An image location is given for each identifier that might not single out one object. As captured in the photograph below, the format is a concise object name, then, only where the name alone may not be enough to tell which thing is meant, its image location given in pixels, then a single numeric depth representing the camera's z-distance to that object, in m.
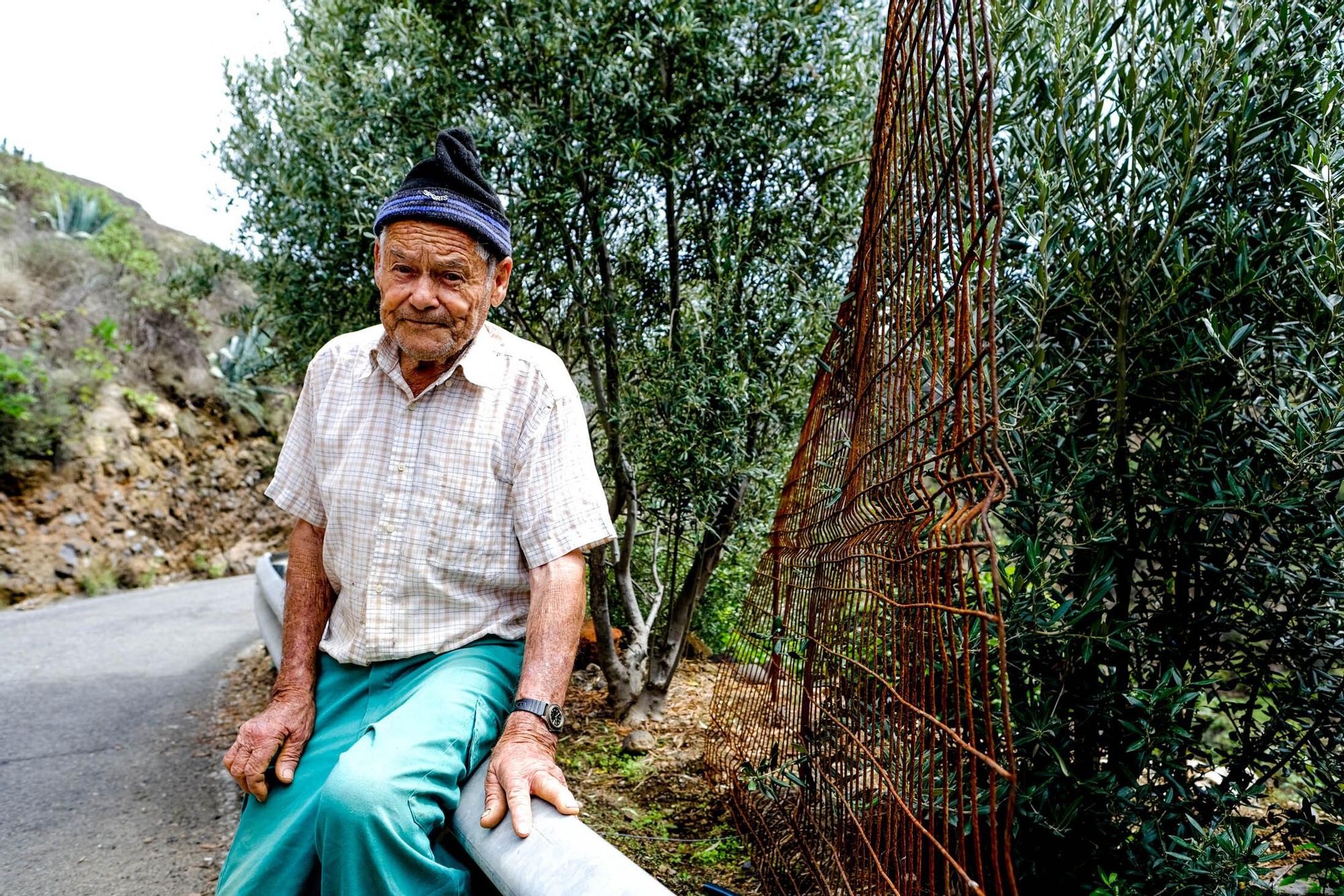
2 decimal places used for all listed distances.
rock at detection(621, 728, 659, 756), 4.76
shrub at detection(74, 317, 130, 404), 12.43
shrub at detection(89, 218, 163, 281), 15.99
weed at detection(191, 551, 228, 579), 13.16
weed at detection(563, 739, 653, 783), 4.48
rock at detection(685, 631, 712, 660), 6.80
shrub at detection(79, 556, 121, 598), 10.79
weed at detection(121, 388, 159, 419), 13.26
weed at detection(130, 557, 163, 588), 11.79
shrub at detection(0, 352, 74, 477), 10.76
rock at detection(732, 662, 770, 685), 3.83
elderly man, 2.28
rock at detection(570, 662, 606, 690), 6.02
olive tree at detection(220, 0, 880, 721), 4.25
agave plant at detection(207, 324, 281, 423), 15.19
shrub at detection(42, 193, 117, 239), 16.20
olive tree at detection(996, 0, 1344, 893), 2.23
